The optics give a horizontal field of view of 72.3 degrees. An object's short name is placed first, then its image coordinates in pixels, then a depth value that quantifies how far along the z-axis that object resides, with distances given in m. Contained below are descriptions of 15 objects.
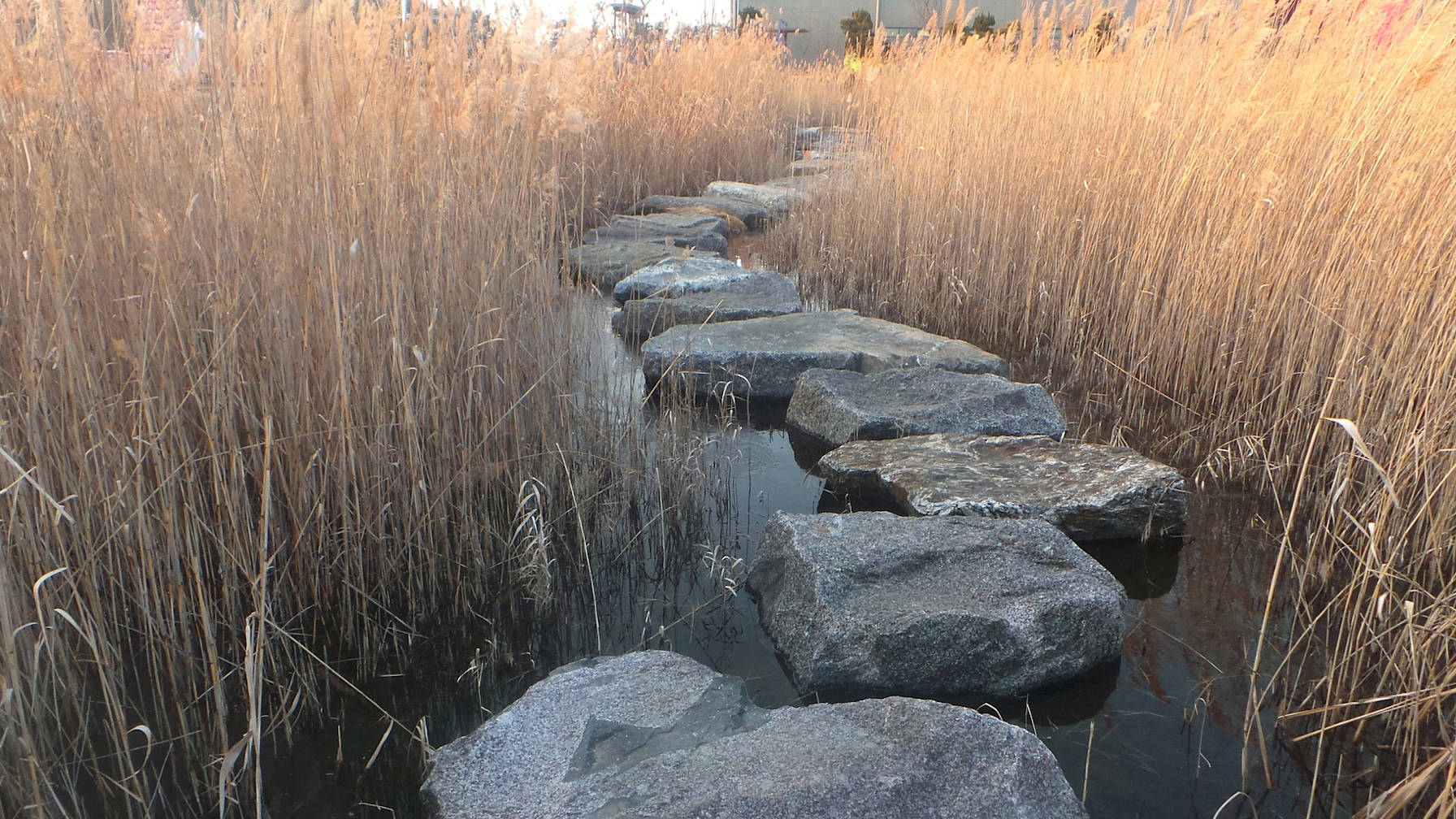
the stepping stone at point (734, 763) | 1.30
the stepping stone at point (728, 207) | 6.08
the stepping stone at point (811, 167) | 6.85
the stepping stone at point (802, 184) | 5.84
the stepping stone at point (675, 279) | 4.22
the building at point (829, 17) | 24.89
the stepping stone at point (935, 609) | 1.82
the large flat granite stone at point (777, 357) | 3.32
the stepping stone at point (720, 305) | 3.82
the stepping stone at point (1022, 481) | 2.37
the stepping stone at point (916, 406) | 2.92
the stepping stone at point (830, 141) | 5.67
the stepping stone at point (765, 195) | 6.13
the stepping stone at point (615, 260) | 4.61
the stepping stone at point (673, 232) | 5.09
